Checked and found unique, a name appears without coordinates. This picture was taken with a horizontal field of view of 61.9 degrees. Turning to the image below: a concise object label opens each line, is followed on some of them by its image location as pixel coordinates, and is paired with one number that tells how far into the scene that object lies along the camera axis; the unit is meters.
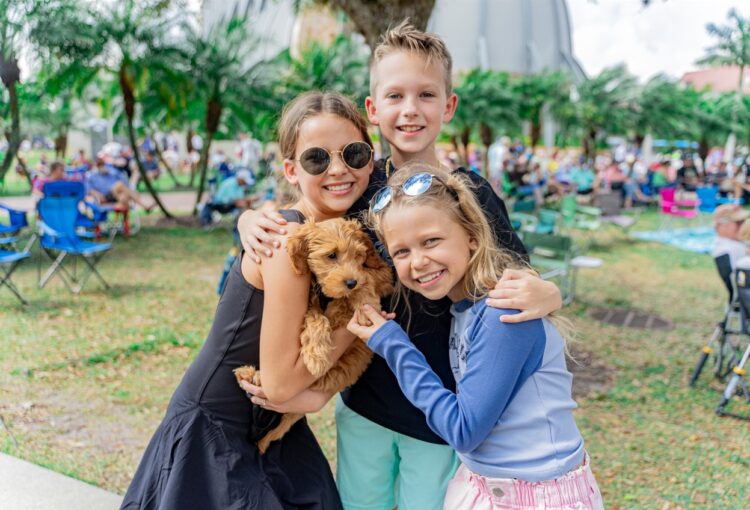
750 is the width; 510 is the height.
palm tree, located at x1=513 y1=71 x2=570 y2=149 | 24.78
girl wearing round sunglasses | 1.86
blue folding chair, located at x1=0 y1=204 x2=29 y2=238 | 9.38
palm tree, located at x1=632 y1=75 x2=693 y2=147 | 26.02
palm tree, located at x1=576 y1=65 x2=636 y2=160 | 25.30
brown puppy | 1.75
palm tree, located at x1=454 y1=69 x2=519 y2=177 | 23.30
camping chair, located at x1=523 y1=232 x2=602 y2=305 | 8.41
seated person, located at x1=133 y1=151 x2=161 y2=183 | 24.20
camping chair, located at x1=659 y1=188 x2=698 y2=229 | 15.31
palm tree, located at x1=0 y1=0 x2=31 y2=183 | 9.44
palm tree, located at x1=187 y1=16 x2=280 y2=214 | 15.43
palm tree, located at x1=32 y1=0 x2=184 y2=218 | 12.72
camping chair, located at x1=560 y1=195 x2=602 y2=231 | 12.09
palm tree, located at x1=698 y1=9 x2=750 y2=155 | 31.23
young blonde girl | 1.67
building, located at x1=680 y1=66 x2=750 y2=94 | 52.59
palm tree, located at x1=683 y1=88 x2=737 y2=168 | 28.44
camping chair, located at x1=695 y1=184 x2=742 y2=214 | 15.94
